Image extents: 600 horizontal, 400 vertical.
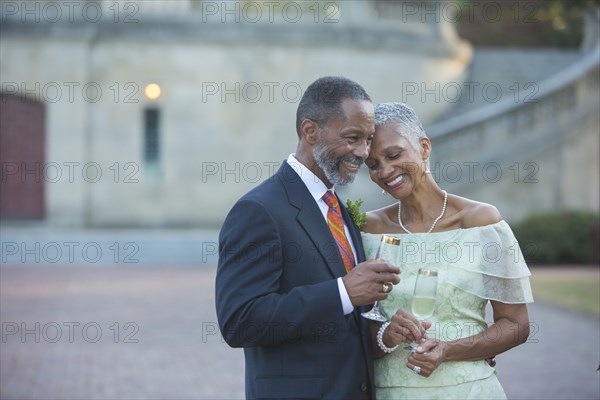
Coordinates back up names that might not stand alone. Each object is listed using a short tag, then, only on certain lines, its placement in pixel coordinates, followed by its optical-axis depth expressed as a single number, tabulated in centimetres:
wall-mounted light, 2459
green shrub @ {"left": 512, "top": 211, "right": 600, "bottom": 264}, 1986
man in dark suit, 388
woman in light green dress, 434
